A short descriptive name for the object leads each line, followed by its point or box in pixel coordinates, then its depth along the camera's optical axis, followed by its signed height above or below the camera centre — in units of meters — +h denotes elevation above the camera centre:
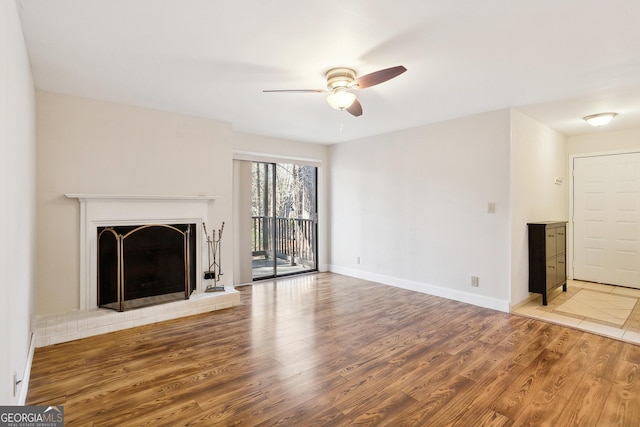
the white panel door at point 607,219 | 4.78 -0.14
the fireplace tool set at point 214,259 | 4.25 -0.64
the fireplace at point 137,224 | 3.38 -0.15
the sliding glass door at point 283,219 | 5.59 -0.15
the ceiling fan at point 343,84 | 2.54 +1.06
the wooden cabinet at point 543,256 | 3.95 -0.59
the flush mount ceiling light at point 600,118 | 3.95 +1.16
